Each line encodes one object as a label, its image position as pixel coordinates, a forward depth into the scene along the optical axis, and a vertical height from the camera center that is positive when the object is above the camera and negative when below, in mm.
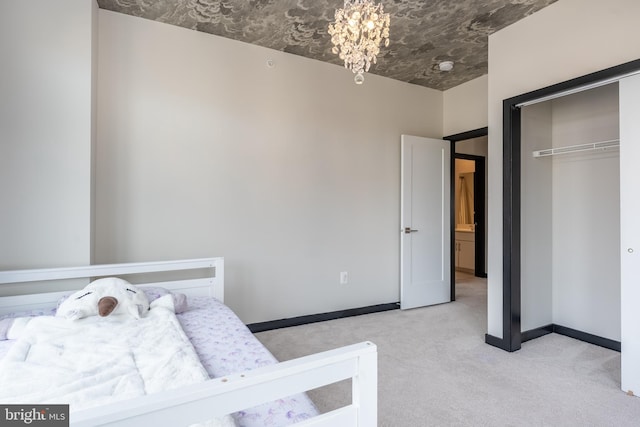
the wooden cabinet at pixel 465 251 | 5914 -654
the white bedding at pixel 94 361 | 1042 -534
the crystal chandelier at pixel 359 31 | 1750 +969
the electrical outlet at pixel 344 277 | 3545 -659
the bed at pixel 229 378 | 647 -415
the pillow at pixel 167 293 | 1964 -484
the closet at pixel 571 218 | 2777 -32
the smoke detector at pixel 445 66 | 3429 +1540
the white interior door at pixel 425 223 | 3832 -94
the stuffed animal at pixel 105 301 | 1705 -449
